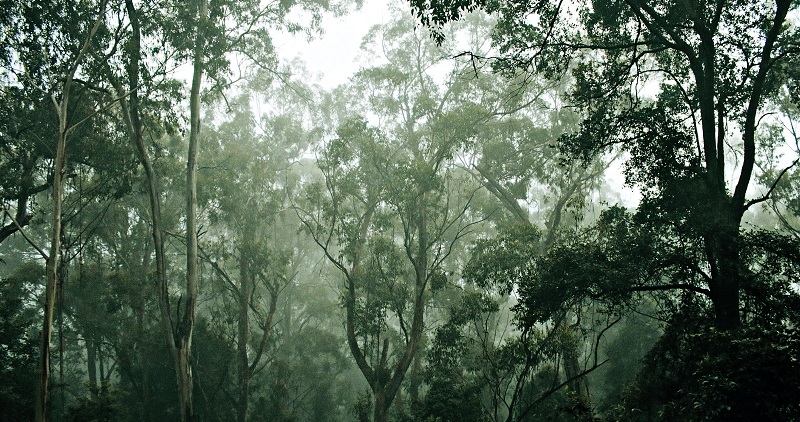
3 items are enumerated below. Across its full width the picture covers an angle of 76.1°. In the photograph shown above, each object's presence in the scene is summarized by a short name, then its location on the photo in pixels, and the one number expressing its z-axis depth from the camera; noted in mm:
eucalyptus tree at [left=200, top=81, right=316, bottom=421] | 16797
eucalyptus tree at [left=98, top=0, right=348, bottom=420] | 10945
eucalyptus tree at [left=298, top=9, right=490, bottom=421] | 13500
